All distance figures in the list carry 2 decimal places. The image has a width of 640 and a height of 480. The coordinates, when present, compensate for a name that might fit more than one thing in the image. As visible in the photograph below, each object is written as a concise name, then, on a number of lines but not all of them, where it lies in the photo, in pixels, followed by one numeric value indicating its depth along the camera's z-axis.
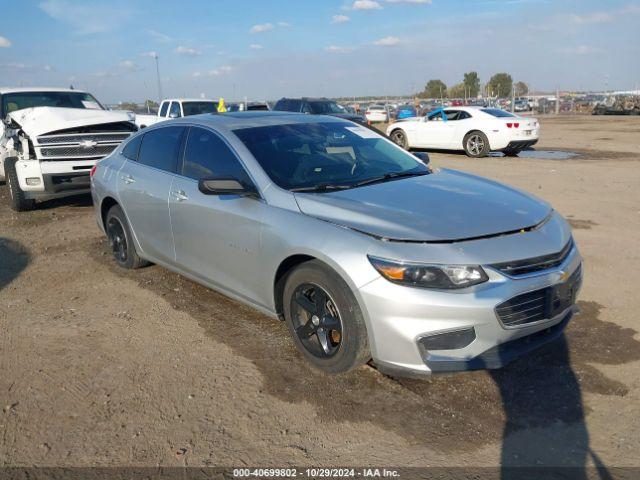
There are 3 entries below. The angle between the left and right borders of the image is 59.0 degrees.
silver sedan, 3.09
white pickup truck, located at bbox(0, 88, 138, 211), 8.46
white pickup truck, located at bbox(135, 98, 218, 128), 17.38
